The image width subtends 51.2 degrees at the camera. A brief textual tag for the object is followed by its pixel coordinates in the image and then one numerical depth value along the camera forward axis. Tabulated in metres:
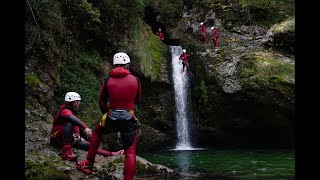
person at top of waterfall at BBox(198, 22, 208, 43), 20.13
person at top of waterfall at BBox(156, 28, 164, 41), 21.38
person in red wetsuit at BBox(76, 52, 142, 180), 5.11
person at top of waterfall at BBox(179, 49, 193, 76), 17.50
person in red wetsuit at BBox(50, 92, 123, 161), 6.28
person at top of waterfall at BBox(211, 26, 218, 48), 18.92
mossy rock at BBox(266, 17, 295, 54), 15.58
